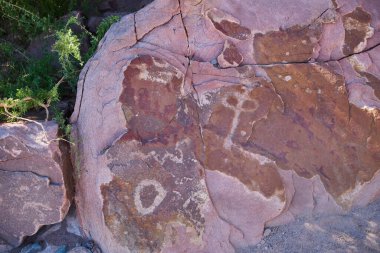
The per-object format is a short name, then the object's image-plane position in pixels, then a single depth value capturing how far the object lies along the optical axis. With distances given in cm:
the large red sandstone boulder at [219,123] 229
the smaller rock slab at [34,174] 227
